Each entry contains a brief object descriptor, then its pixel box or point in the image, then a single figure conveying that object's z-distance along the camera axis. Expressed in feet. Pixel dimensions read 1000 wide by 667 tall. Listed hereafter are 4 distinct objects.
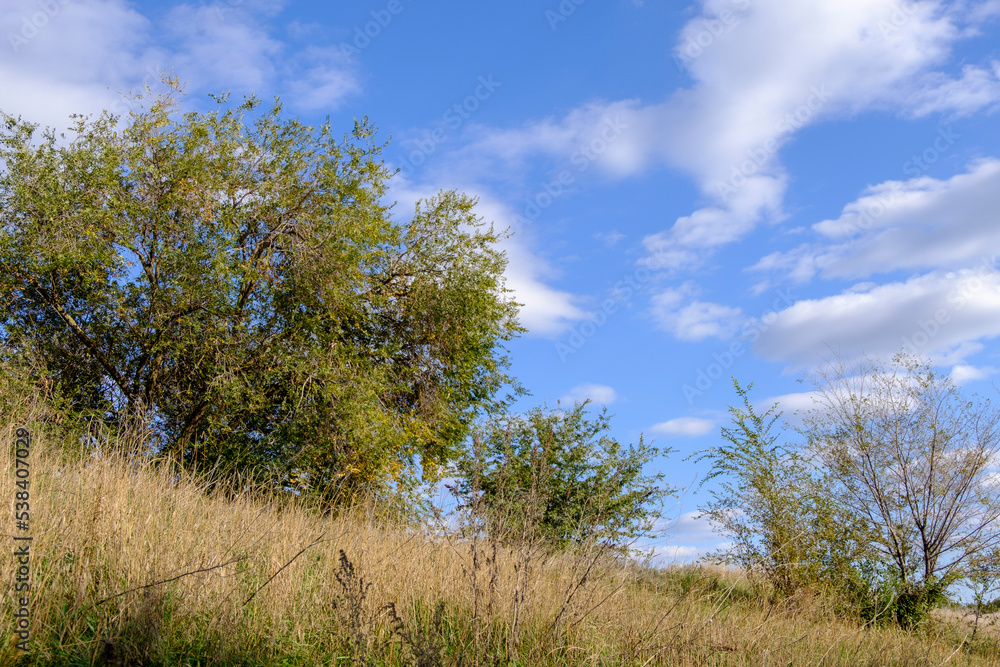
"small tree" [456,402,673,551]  42.93
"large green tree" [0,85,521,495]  41.86
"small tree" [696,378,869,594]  37.47
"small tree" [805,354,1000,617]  39.96
